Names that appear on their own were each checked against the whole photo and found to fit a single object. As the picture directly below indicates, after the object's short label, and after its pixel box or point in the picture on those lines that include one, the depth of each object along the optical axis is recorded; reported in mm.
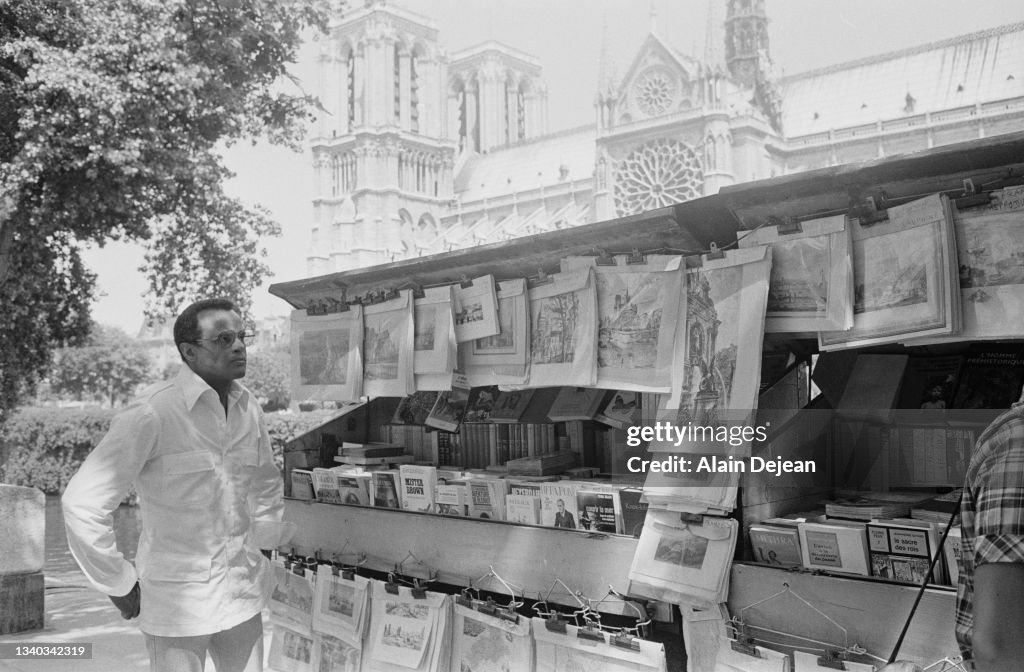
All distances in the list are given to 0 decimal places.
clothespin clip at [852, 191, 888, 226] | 3016
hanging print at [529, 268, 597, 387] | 3893
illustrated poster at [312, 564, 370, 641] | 4551
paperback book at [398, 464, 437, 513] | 4559
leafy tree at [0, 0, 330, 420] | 9273
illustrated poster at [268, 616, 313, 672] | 4852
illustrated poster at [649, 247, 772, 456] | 3244
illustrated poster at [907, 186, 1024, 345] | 2711
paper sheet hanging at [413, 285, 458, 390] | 4512
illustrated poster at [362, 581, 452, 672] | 4145
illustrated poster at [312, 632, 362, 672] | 4520
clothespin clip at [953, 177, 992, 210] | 2785
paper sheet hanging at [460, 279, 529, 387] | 4211
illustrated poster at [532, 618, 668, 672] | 3383
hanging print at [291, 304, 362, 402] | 5121
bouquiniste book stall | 2924
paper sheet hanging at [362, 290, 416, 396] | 4758
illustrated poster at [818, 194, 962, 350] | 2812
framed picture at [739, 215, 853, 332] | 3053
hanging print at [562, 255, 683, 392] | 3564
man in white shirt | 2945
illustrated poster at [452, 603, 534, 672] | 3770
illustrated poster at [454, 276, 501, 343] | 4344
